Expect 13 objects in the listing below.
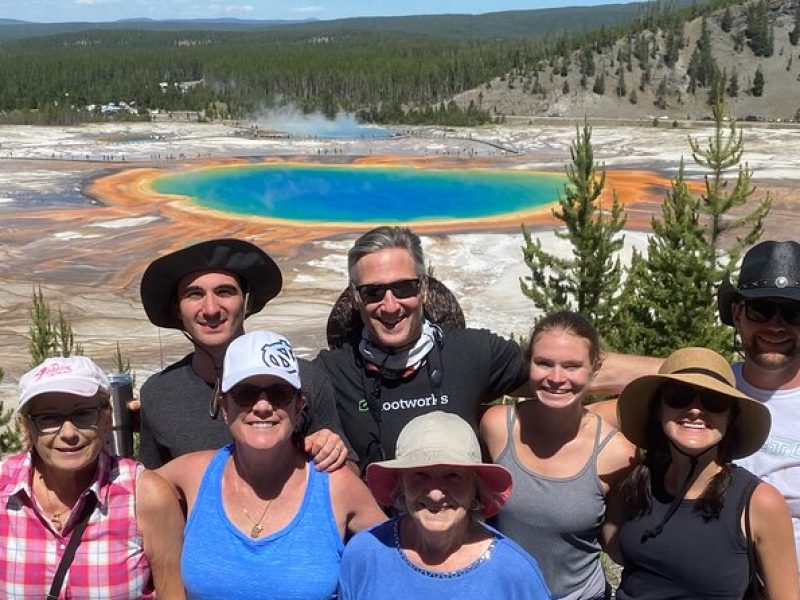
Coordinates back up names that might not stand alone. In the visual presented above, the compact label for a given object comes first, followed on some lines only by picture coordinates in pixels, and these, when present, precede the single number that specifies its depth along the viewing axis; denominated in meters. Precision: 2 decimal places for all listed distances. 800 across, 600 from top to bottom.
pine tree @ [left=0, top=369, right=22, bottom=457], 10.97
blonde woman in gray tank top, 2.94
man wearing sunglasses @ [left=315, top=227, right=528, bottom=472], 3.17
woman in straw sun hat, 2.64
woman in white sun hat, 2.43
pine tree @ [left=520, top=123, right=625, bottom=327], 16.09
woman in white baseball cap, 2.62
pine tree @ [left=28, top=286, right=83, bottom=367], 11.20
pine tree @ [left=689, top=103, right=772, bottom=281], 16.25
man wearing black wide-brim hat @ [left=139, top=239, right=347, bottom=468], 3.08
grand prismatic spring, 31.94
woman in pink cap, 2.60
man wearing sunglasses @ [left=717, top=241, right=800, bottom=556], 2.99
